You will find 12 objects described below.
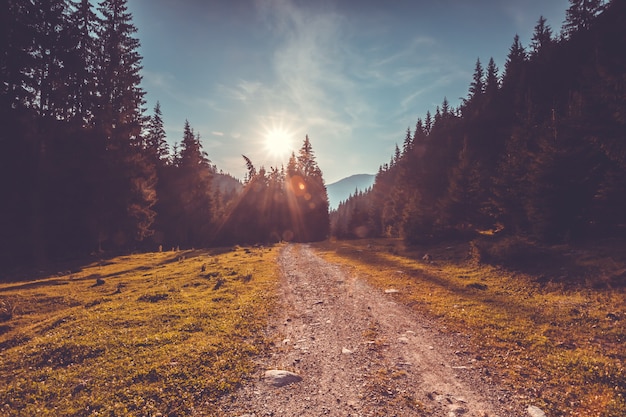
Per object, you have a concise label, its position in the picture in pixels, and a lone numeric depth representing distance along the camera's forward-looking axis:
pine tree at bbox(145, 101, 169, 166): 56.09
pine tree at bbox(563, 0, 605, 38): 51.09
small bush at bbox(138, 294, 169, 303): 13.83
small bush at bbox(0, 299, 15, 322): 12.33
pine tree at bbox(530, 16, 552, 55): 61.04
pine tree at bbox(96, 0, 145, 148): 34.59
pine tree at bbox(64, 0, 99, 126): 31.16
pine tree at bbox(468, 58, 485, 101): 74.13
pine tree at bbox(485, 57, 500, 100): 55.66
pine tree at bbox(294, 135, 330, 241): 77.94
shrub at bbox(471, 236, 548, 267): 18.44
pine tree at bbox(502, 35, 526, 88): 53.22
